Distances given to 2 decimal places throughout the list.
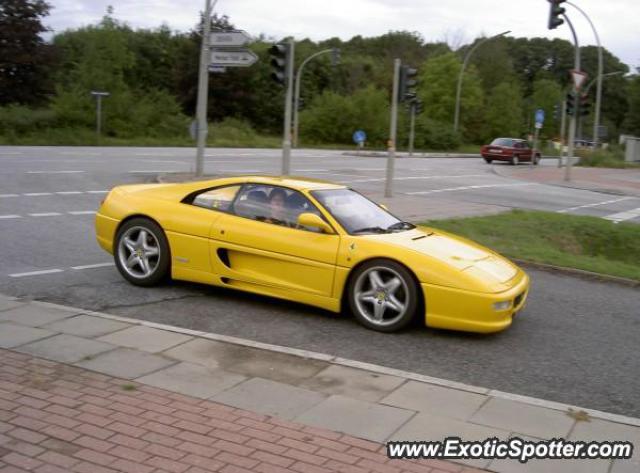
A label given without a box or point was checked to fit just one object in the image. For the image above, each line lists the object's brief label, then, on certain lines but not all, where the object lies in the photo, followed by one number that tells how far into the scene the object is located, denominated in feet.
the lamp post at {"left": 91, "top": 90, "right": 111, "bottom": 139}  132.67
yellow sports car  20.38
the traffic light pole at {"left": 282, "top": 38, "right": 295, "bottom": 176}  59.00
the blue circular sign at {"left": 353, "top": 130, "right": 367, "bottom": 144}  159.43
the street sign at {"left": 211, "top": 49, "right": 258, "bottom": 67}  63.98
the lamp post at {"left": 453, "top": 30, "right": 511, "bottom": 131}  190.12
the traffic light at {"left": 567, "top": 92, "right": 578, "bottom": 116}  89.97
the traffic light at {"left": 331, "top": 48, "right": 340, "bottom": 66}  158.51
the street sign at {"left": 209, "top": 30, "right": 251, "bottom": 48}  64.03
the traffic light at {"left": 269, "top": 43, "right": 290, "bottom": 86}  58.85
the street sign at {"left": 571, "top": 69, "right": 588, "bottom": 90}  88.12
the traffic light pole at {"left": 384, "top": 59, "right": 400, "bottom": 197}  56.39
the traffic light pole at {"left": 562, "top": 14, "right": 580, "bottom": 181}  89.84
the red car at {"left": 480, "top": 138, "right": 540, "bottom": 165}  138.00
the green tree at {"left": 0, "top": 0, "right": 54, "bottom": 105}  168.04
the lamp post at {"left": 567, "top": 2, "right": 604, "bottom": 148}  127.73
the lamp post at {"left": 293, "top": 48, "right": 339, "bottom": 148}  156.96
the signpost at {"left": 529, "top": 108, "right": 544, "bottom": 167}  130.06
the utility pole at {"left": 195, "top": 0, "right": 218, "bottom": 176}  67.92
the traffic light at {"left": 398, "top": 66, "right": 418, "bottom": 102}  56.75
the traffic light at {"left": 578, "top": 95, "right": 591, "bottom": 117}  90.37
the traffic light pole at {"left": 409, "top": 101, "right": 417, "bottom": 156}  154.20
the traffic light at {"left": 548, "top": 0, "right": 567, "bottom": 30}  77.36
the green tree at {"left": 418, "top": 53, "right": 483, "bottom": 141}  216.74
